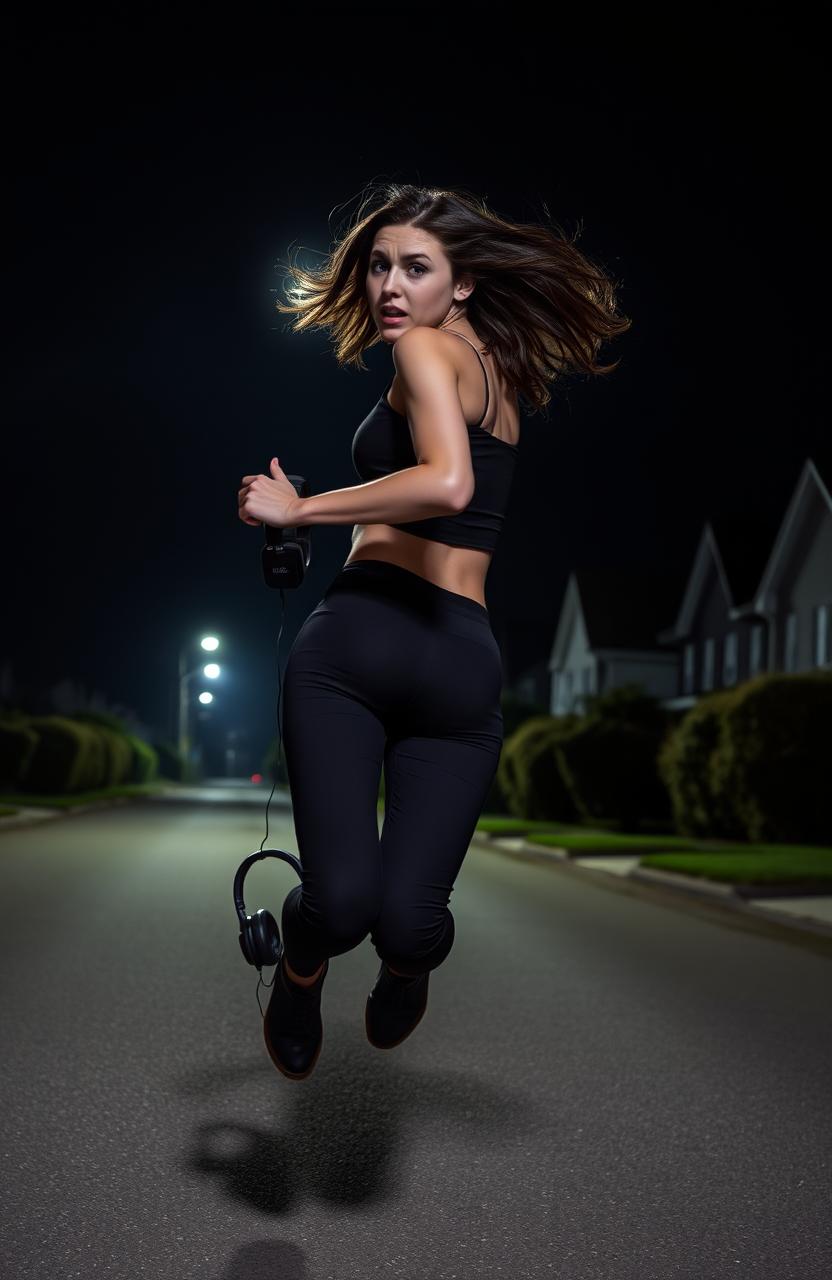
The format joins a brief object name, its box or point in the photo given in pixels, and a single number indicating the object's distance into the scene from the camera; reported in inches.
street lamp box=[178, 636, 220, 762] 1739.3
